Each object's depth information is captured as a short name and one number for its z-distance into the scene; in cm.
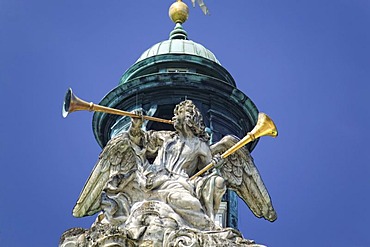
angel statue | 2780
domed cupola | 3334
